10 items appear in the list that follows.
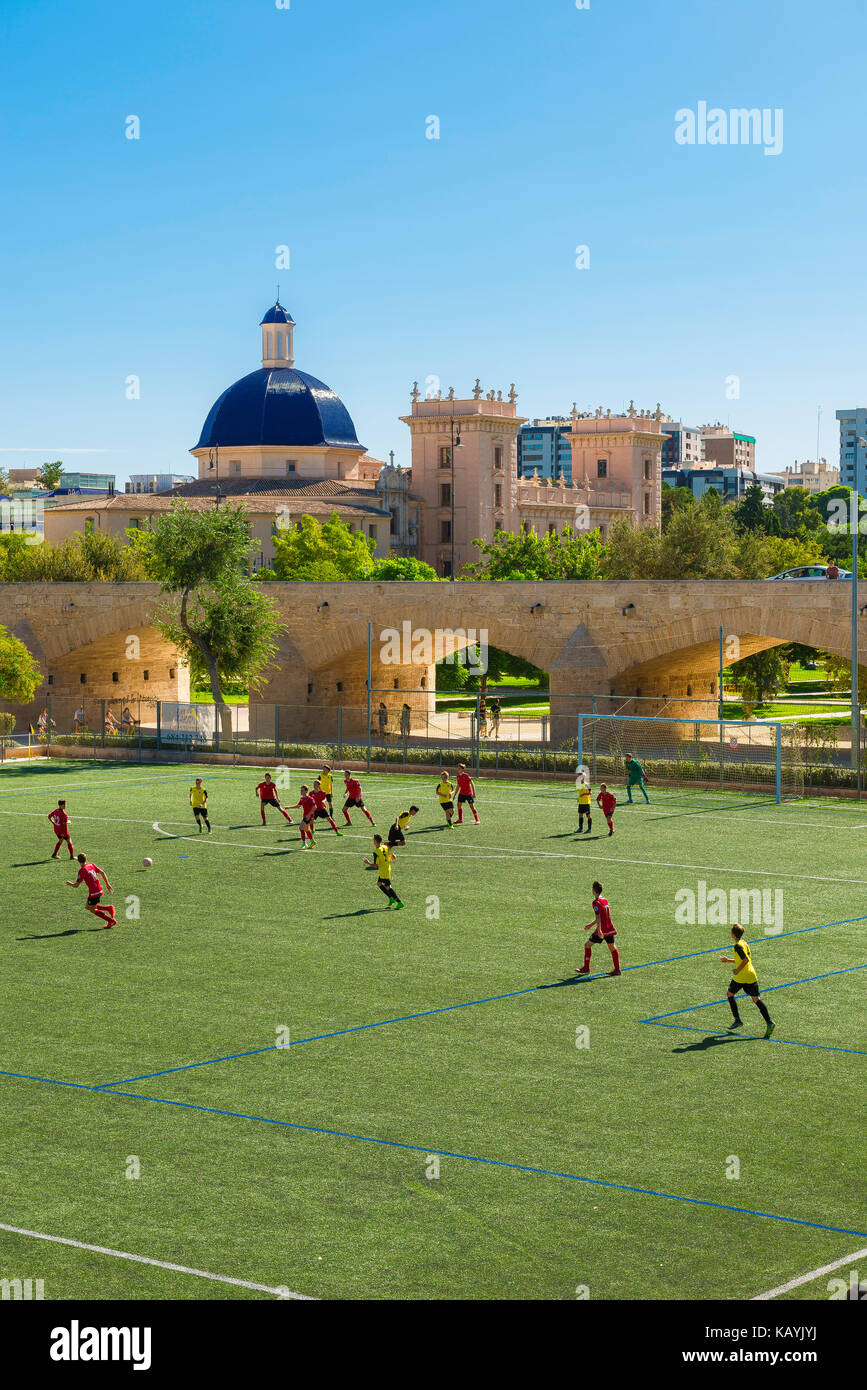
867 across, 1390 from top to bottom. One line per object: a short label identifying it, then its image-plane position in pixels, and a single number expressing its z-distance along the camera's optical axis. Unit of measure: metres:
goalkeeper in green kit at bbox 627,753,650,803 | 40.80
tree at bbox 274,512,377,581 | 96.12
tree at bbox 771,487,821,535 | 182.38
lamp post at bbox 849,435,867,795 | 42.44
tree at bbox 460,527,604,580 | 95.75
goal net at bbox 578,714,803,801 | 43.25
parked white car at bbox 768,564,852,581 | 61.69
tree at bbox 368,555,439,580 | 98.31
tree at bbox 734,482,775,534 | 132.12
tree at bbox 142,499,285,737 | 56.28
